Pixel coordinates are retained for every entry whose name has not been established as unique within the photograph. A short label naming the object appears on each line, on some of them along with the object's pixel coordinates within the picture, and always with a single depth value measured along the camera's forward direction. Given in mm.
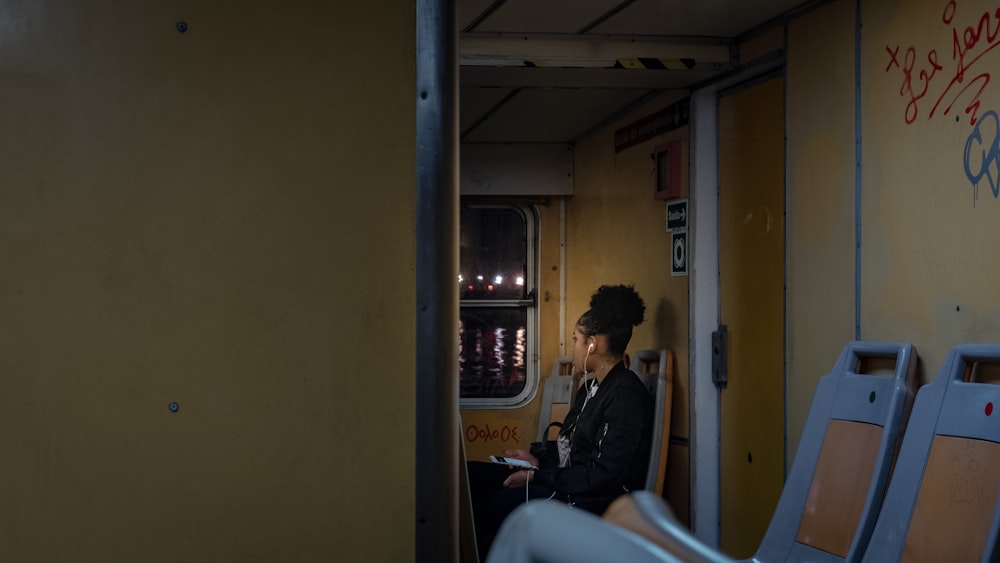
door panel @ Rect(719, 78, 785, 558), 5035
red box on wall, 6004
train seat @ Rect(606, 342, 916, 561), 3730
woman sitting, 5586
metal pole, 3016
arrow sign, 5969
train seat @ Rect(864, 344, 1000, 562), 3189
